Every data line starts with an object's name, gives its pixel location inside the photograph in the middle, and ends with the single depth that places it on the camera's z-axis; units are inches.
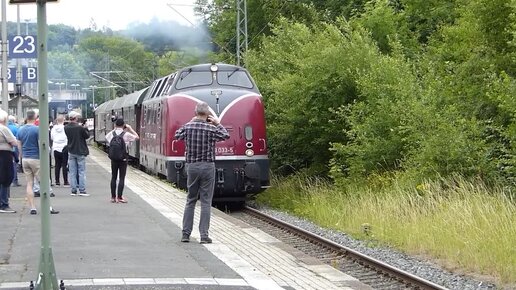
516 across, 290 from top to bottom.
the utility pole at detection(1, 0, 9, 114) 1025.4
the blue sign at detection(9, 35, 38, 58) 944.3
